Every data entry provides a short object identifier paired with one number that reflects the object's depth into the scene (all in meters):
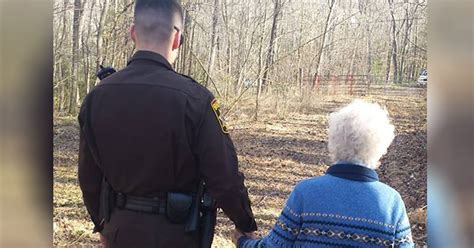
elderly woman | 1.52
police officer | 1.74
